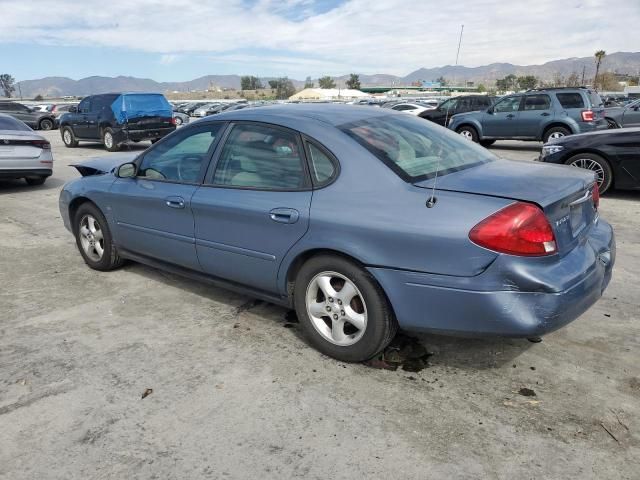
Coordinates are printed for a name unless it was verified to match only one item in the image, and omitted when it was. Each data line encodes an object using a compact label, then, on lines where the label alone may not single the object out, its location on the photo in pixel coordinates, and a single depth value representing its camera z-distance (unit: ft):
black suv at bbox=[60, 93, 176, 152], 52.39
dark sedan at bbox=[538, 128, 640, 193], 25.02
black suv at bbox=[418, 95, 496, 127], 60.59
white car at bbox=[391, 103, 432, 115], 82.99
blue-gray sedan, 8.81
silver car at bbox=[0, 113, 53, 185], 29.99
